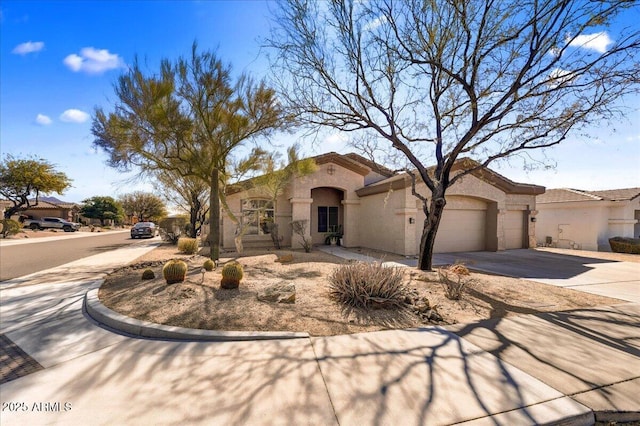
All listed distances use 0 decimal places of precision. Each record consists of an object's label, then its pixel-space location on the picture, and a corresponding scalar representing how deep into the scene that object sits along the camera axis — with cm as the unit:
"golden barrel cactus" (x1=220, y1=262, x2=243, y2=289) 667
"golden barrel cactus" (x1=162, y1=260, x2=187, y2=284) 691
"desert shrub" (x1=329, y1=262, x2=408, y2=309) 567
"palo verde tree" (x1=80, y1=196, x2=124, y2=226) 4959
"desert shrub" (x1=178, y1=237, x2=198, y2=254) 1403
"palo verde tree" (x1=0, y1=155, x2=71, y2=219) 3247
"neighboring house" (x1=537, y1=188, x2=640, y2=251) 1781
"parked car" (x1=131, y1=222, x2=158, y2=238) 2708
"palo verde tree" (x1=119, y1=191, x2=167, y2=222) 5362
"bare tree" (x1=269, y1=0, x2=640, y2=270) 722
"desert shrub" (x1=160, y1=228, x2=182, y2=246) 2062
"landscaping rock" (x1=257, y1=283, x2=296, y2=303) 587
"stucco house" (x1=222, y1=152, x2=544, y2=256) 1391
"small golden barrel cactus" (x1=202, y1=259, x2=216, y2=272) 874
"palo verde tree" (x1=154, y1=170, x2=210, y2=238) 1994
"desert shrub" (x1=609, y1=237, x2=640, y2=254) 1612
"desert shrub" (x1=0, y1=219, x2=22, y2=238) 2477
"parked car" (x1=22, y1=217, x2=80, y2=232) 3659
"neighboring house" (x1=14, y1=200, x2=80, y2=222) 4631
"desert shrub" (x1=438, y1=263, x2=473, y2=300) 630
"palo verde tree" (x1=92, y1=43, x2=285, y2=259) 938
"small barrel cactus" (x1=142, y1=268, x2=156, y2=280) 777
